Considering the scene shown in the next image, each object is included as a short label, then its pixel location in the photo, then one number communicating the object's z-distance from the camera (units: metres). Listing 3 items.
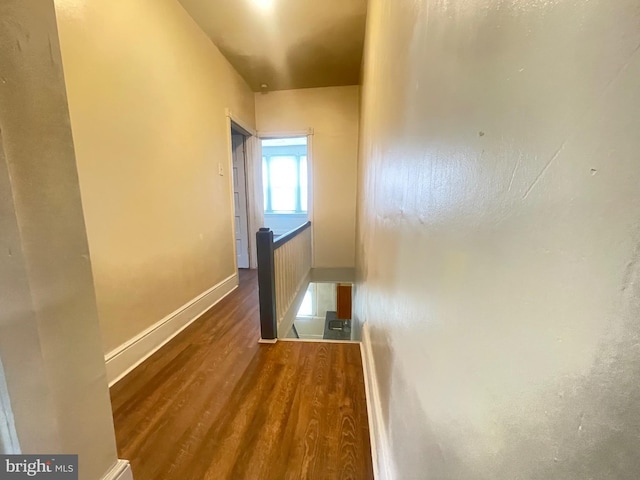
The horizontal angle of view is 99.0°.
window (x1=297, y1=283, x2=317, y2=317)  6.85
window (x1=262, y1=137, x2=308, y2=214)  6.70
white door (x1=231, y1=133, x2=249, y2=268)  4.09
